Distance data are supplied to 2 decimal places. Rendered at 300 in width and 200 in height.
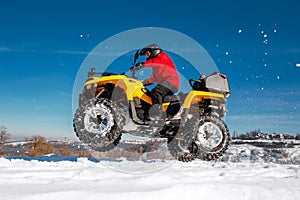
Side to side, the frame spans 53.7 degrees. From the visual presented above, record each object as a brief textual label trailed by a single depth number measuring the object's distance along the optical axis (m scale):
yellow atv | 5.32
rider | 5.45
